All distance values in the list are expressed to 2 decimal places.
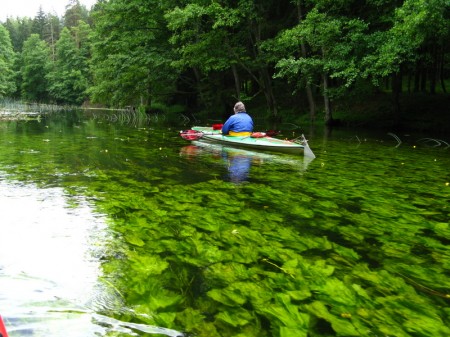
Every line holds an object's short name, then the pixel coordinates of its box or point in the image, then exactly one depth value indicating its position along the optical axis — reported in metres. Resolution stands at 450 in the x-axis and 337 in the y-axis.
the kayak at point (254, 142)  10.80
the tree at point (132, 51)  25.30
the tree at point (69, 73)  59.84
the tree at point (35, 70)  63.74
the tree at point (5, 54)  43.08
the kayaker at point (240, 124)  12.03
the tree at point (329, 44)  16.06
